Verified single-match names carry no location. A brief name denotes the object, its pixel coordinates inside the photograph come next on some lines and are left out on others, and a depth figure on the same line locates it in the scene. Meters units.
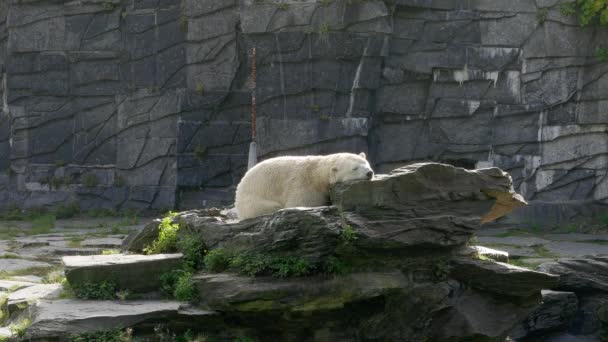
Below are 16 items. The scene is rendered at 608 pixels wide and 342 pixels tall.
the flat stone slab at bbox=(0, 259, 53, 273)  21.31
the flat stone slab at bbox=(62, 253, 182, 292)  15.15
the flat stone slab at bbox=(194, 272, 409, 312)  14.10
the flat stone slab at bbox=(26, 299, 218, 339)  13.72
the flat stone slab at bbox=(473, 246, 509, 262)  16.51
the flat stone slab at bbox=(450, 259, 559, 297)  15.48
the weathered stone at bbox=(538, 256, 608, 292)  19.67
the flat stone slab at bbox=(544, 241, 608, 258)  24.66
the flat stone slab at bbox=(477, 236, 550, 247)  26.37
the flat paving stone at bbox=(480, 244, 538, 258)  23.83
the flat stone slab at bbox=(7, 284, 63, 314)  15.44
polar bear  15.80
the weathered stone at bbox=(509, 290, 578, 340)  18.77
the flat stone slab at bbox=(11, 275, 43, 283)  19.56
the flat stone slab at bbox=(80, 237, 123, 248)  25.53
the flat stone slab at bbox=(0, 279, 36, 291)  17.52
